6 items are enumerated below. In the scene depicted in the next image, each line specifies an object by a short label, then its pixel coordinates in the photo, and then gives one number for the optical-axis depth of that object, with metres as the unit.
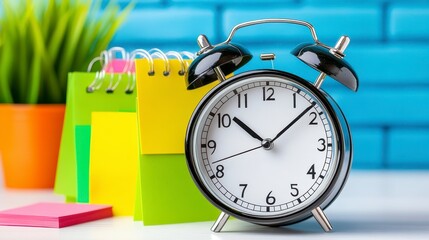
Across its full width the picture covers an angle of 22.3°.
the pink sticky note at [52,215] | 0.79
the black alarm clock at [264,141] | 0.74
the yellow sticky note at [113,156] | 0.87
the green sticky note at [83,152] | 0.90
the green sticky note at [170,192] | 0.80
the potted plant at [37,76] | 1.03
